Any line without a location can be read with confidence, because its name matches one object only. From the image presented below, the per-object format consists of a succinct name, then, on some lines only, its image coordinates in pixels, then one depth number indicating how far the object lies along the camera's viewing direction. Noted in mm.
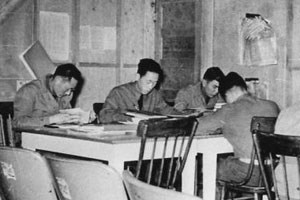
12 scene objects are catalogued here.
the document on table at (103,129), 3561
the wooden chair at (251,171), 3564
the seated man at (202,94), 5556
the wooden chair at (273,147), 2393
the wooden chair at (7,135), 4441
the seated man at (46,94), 4492
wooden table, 3217
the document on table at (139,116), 3965
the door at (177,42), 6414
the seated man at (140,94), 4875
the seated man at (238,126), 3789
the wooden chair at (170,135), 3033
